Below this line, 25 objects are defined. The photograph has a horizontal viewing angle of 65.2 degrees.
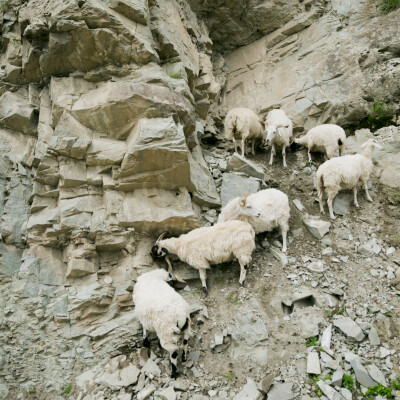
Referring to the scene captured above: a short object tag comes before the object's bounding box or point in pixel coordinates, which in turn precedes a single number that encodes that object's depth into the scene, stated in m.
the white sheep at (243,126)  11.62
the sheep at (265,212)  8.47
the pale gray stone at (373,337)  6.04
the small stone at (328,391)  5.35
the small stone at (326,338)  6.14
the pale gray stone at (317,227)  8.51
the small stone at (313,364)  5.74
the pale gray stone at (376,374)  5.45
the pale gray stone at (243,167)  10.45
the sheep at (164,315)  6.23
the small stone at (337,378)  5.50
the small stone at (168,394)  5.82
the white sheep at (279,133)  11.09
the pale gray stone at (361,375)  5.47
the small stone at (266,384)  5.60
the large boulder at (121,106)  8.77
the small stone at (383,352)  5.82
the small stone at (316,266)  7.61
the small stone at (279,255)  8.01
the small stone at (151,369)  6.41
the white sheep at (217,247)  7.76
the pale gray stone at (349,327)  6.12
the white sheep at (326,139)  10.27
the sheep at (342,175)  8.84
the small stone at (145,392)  5.98
